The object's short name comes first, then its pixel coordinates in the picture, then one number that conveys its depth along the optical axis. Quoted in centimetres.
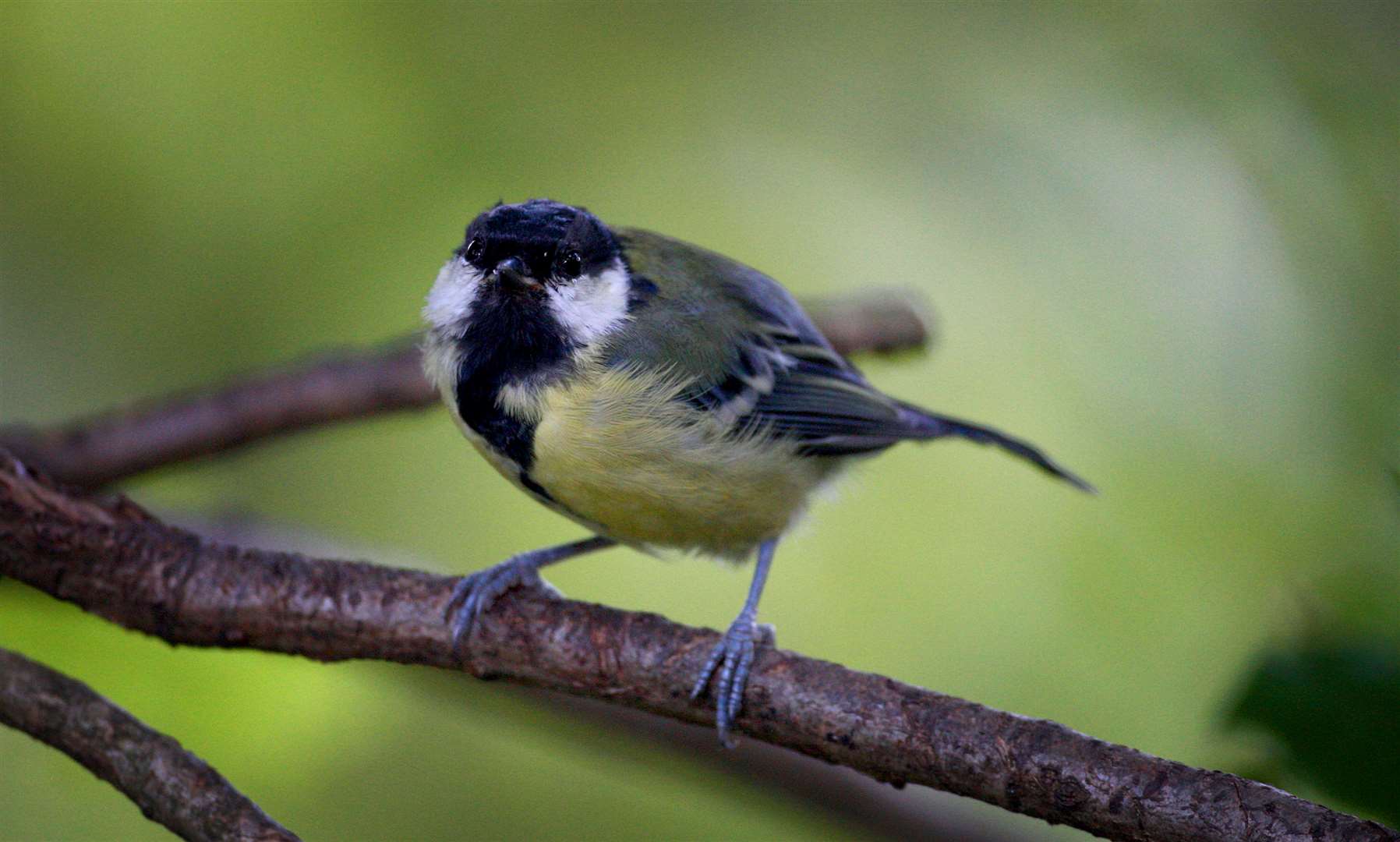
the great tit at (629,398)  236
